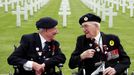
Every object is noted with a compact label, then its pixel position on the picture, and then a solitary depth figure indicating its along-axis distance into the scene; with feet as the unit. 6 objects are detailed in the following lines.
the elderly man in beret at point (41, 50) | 26.23
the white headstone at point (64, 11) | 73.30
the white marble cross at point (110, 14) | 74.13
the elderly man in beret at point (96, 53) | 24.85
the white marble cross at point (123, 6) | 108.53
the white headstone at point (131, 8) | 94.42
